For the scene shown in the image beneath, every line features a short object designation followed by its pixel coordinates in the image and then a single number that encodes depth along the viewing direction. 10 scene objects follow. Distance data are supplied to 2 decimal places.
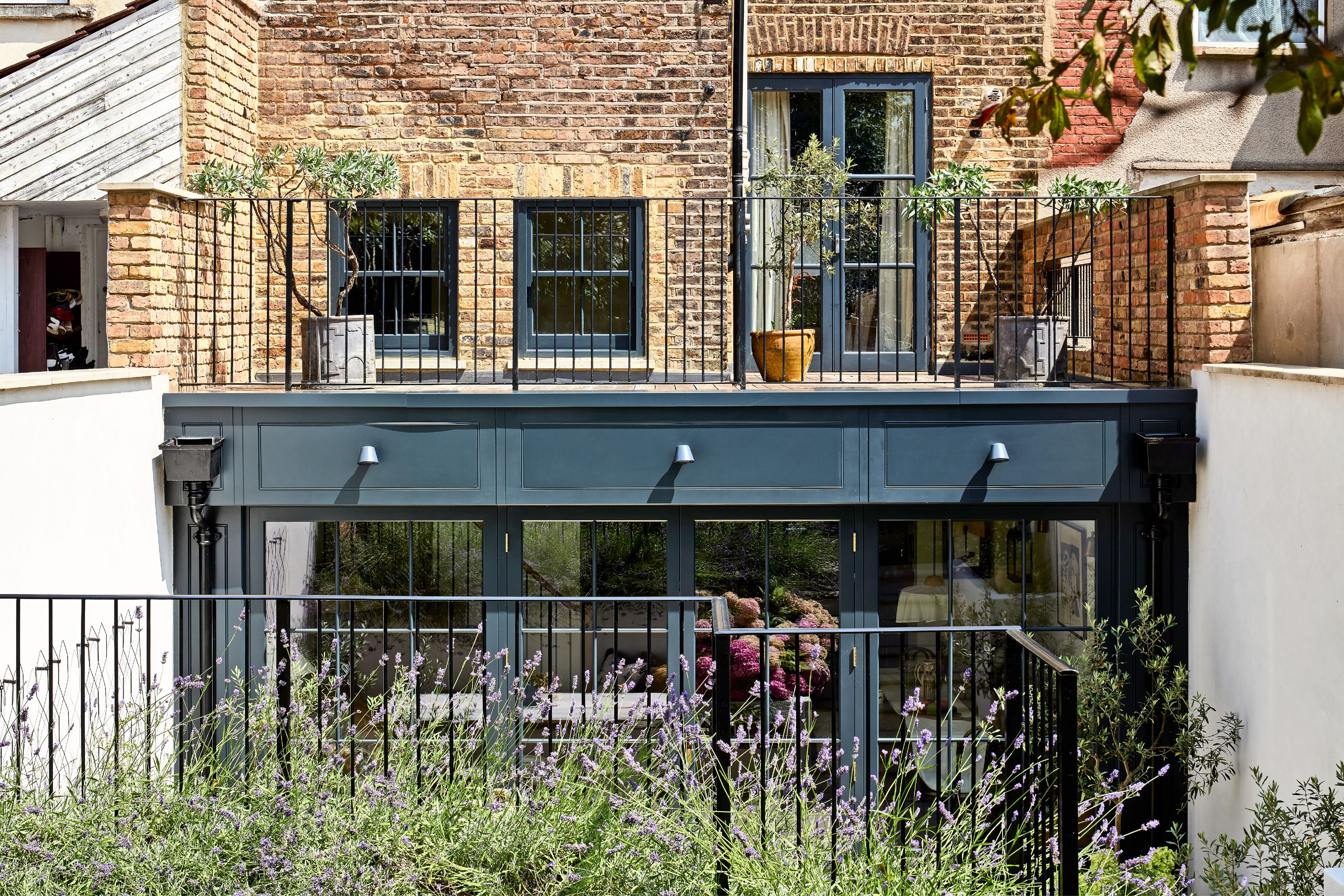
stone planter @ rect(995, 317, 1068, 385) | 6.19
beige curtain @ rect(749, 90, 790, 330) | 8.00
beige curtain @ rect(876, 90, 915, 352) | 8.11
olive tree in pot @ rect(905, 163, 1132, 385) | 6.04
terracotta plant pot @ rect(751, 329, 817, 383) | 6.68
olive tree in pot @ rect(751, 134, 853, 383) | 6.70
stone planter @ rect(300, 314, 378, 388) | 6.17
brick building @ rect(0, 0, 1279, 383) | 6.87
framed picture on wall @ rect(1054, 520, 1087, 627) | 5.98
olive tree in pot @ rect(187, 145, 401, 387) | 6.17
